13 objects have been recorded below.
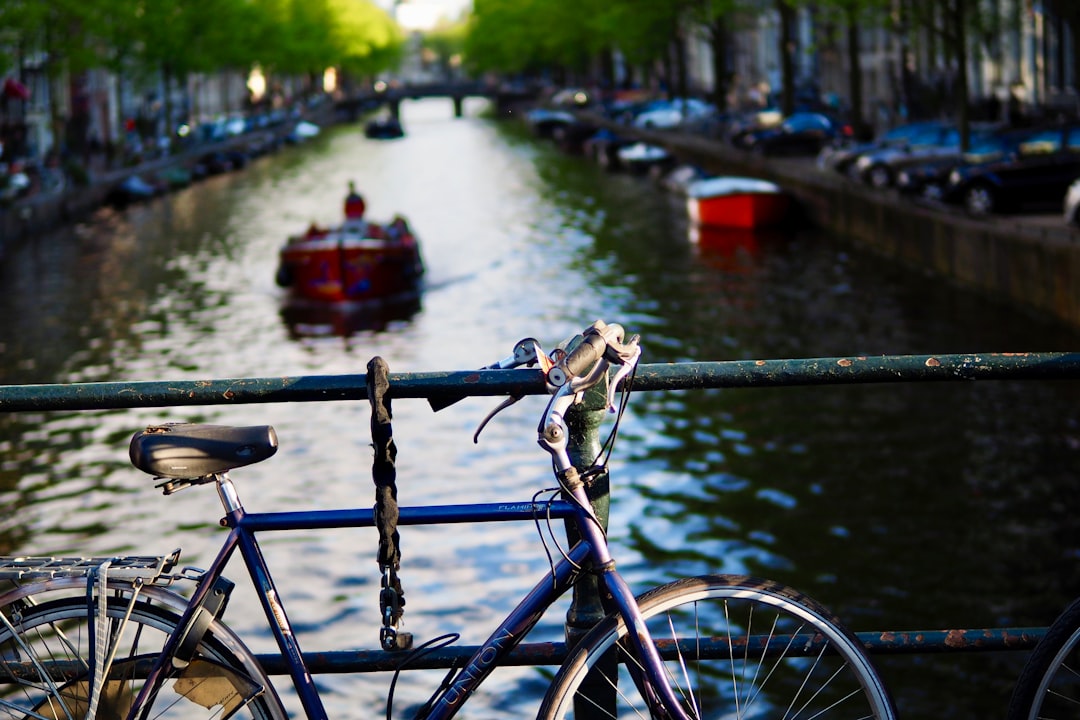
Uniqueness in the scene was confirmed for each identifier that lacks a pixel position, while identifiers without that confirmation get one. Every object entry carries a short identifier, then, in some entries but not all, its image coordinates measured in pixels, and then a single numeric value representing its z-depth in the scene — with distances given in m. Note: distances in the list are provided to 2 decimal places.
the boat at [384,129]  118.56
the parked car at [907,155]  41.09
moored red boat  45.41
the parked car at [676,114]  80.88
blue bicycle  3.37
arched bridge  151.75
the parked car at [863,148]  45.44
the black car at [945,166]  37.03
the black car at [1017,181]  32.66
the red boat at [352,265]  37.31
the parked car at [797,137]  57.31
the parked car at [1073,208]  27.80
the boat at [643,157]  66.31
